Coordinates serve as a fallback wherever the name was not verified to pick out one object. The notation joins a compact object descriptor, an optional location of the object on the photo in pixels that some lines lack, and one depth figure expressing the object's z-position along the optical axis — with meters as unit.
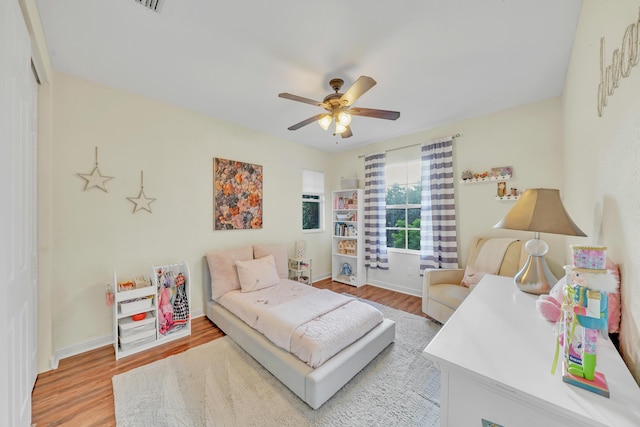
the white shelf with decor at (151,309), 2.15
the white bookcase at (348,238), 4.14
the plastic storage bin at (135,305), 2.17
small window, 4.28
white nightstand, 3.74
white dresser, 0.61
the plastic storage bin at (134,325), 2.14
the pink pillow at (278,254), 3.27
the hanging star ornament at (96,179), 2.21
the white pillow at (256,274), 2.79
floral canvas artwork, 3.08
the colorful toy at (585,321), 0.67
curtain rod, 3.18
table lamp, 1.23
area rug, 1.49
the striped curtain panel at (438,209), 3.18
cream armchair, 2.48
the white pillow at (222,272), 2.78
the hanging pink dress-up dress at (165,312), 2.38
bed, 1.61
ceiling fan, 1.92
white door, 0.93
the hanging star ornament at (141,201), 2.47
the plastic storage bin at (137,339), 2.14
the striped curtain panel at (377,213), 3.96
